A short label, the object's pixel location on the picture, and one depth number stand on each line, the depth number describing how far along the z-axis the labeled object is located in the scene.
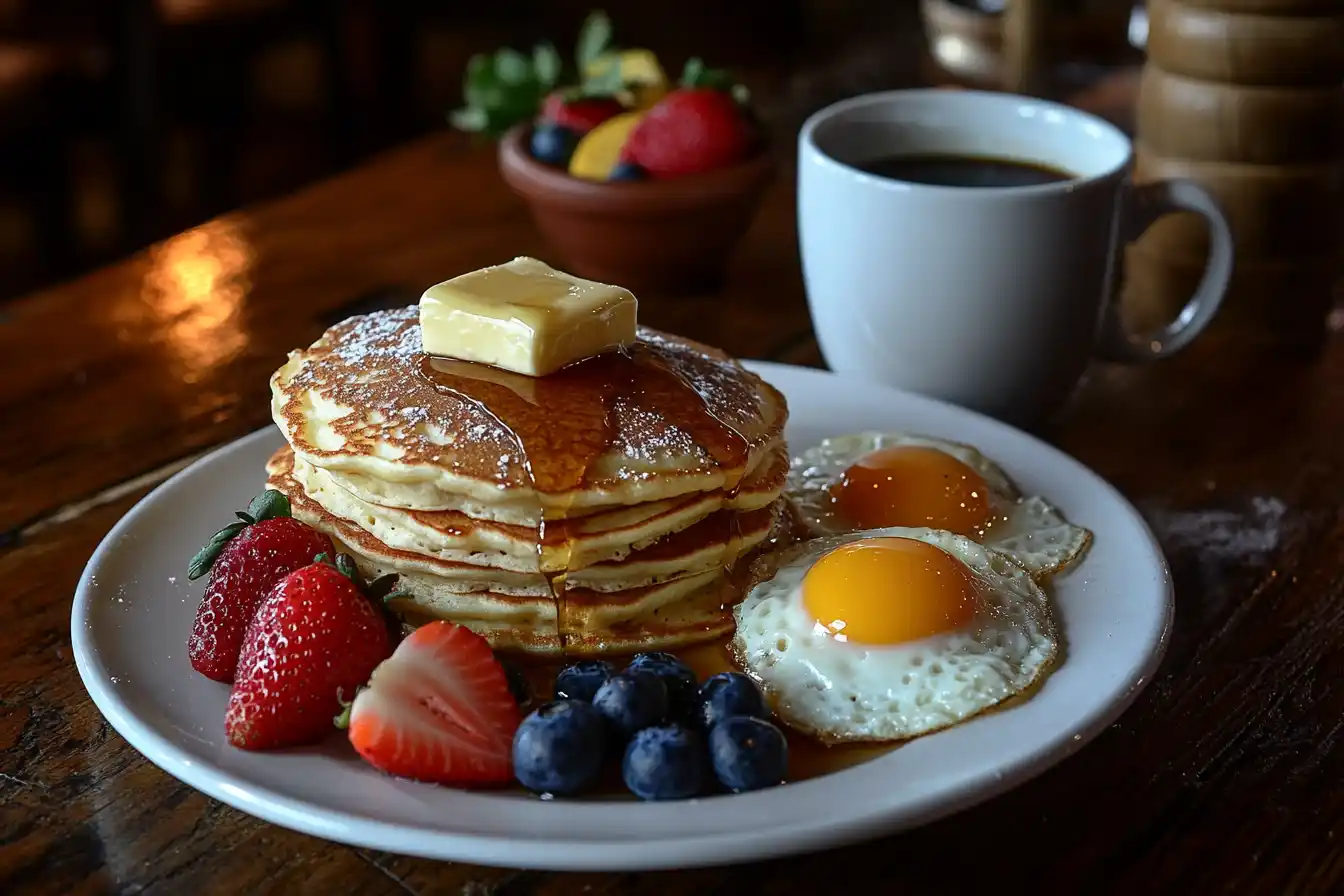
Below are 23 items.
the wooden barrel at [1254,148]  0.73
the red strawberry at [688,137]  0.79
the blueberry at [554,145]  0.81
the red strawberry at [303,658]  0.54
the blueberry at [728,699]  0.54
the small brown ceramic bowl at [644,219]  0.78
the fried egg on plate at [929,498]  0.63
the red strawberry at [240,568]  0.57
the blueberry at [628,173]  0.79
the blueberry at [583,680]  0.56
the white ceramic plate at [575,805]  0.51
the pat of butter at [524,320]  0.60
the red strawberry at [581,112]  0.82
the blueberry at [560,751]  0.53
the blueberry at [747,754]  0.53
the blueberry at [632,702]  0.54
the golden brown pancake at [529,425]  0.58
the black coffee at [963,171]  0.73
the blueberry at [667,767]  0.53
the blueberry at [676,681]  0.55
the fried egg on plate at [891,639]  0.56
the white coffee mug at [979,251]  0.68
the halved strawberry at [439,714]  0.53
